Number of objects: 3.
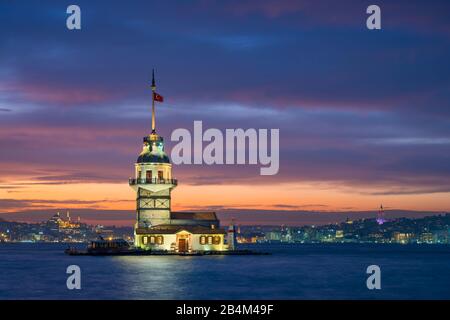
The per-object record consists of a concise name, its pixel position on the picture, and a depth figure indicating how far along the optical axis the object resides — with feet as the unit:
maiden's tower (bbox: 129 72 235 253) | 419.74
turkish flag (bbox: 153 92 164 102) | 419.74
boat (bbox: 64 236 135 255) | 448.65
